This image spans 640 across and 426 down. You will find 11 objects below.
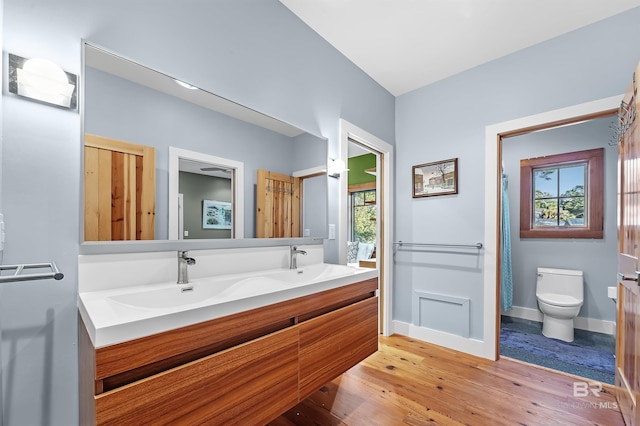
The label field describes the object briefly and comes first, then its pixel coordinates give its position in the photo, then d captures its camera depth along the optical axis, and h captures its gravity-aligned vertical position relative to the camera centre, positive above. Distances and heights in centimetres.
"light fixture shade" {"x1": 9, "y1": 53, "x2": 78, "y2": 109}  97 +46
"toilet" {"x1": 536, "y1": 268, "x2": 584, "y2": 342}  278 -86
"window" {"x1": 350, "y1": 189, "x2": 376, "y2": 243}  494 -4
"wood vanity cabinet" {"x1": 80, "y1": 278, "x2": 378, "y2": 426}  75 -50
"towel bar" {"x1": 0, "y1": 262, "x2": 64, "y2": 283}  69 -16
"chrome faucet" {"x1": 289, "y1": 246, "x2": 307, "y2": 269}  191 -29
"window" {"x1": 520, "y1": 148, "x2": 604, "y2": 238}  305 +21
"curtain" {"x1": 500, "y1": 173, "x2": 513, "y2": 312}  331 -58
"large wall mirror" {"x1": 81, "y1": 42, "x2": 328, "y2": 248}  119 +36
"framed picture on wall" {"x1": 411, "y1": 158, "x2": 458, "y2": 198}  270 +35
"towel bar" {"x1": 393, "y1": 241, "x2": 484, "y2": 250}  251 -30
